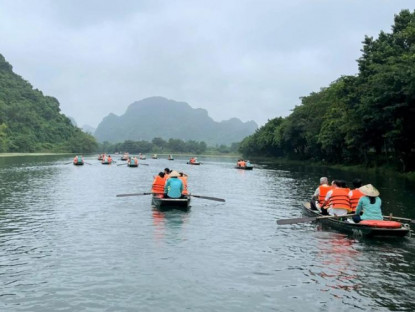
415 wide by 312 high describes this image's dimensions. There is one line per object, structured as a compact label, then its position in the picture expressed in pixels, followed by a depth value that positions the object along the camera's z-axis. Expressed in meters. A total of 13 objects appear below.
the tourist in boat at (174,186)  22.11
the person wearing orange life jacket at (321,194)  19.70
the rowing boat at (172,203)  21.79
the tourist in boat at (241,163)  64.98
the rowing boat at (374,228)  14.92
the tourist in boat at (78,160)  69.24
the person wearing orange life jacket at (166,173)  24.27
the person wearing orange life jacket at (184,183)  23.16
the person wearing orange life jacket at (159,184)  23.84
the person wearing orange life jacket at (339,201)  18.00
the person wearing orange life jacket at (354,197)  18.09
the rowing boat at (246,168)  63.20
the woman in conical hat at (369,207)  15.75
